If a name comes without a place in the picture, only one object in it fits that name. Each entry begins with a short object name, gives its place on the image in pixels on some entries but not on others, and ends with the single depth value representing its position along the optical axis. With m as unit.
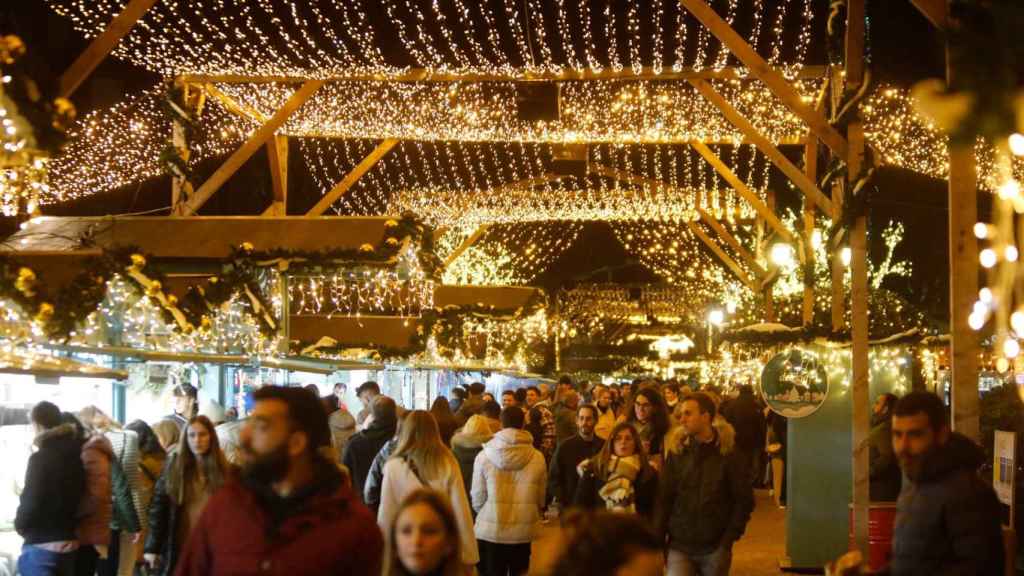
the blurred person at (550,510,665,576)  3.56
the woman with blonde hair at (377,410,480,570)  8.40
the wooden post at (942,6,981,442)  8.94
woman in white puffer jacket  9.96
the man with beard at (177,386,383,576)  4.23
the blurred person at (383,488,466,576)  4.81
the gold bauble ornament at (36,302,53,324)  10.03
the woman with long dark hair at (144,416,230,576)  8.31
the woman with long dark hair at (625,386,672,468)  11.81
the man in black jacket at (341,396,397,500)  10.95
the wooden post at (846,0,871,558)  11.63
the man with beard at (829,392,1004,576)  5.32
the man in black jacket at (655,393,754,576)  8.59
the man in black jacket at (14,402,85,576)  8.55
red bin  9.20
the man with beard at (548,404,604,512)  10.80
